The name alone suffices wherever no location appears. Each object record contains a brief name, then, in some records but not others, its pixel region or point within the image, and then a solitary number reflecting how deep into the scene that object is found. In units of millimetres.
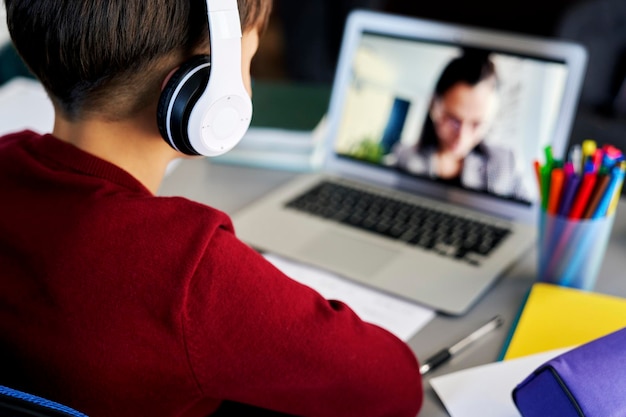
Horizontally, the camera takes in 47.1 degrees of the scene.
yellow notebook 825
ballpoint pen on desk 811
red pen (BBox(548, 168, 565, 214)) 882
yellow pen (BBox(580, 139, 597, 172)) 884
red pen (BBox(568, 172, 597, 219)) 873
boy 623
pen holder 896
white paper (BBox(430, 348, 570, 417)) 734
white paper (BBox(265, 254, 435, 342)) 886
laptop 1002
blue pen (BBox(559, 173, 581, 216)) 879
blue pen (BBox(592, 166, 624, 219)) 859
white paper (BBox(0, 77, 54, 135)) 1355
